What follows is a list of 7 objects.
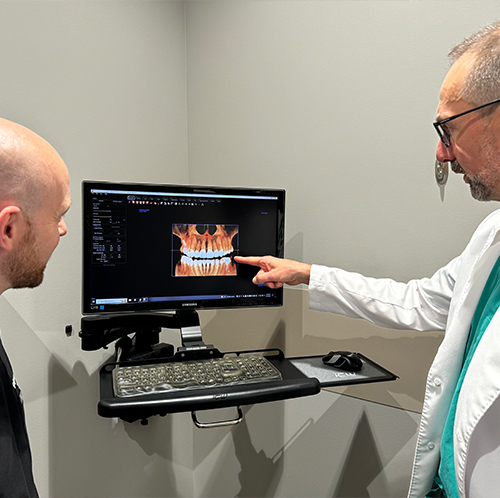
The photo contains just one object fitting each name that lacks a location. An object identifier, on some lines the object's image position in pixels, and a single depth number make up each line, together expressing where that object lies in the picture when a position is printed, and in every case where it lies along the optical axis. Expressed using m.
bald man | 0.83
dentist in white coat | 0.93
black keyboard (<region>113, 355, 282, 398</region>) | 1.19
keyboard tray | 1.09
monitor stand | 1.43
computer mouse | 1.42
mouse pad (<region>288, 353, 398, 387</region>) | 1.32
